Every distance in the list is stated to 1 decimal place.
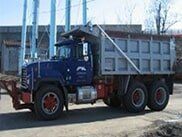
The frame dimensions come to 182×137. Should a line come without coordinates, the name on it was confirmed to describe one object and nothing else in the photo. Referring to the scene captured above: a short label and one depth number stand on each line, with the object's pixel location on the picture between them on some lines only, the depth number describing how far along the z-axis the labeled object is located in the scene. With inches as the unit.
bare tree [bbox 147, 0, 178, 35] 956.7
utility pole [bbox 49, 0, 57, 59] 559.5
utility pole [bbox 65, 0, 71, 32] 578.8
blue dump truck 301.5
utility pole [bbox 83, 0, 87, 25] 596.4
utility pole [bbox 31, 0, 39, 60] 601.6
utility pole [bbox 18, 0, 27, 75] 642.9
